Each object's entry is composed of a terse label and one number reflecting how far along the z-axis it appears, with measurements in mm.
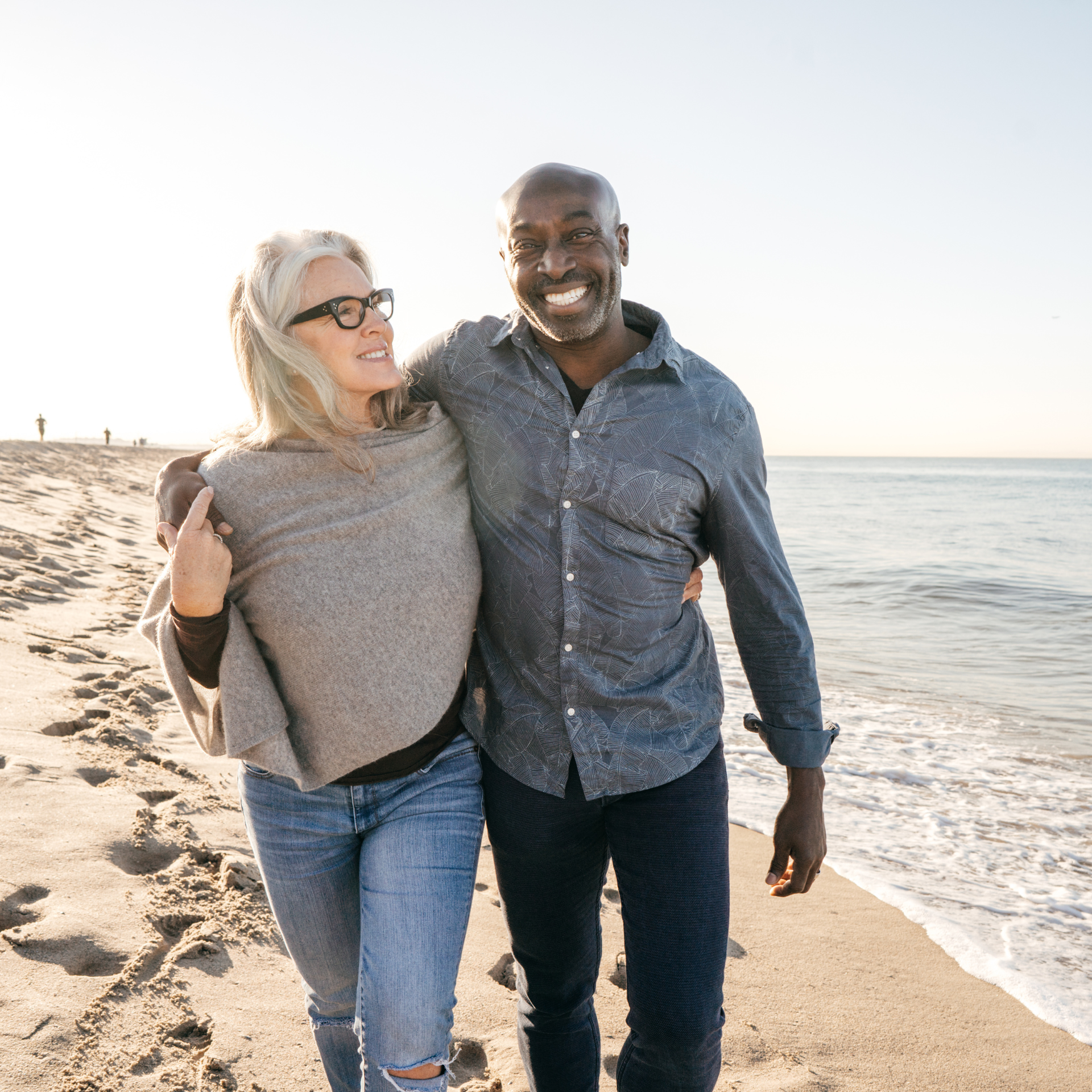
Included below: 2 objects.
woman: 1938
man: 2139
